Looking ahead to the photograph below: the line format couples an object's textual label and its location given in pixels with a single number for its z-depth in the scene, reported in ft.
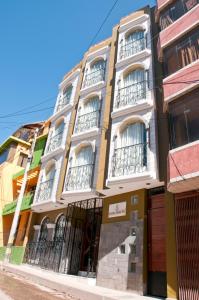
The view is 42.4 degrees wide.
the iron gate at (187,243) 23.95
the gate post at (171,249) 25.32
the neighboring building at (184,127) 24.79
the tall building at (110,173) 30.67
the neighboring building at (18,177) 59.02
